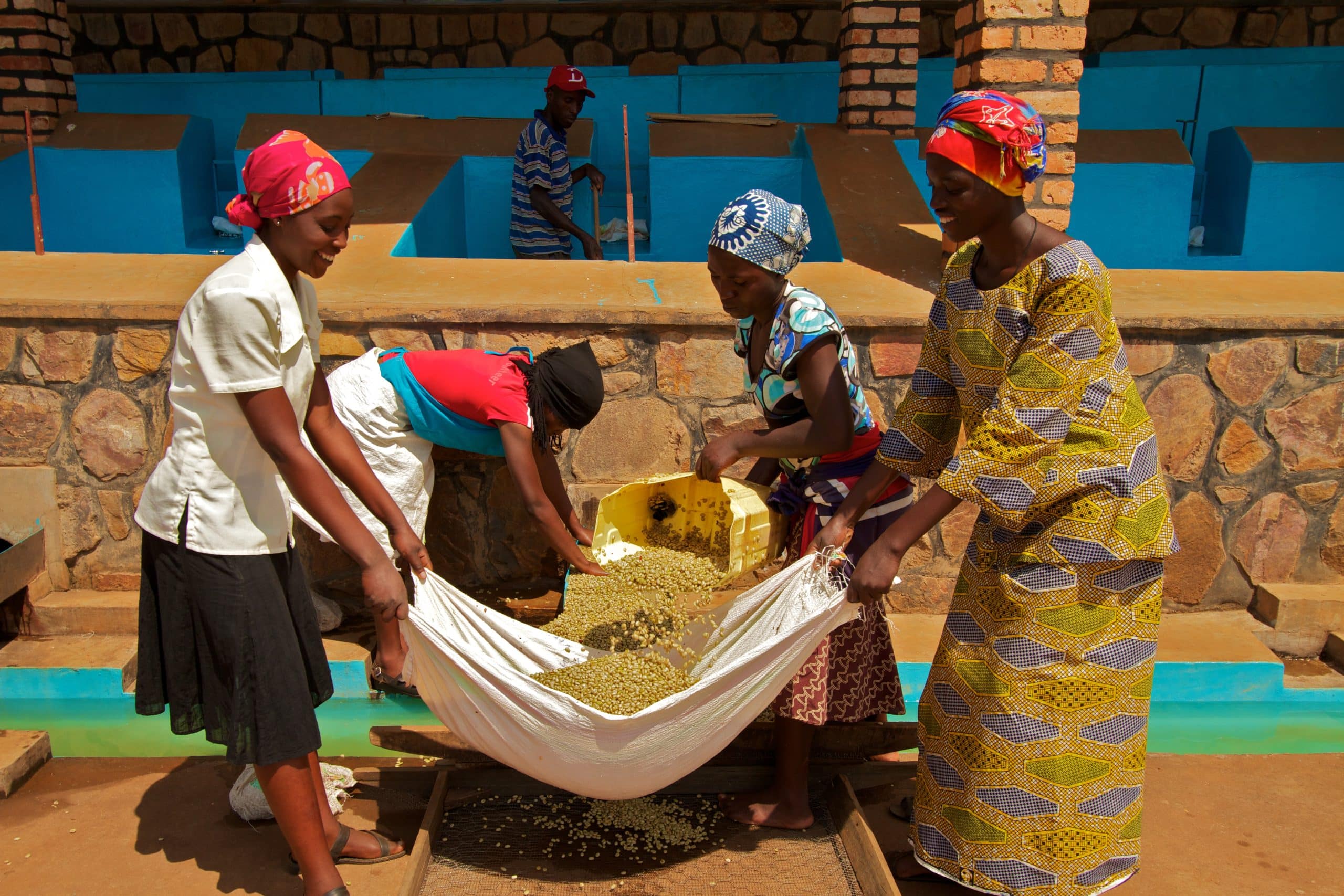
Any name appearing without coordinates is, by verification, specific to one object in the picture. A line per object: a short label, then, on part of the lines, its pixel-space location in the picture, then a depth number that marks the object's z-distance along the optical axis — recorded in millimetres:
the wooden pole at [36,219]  3895
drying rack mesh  2219
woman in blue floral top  2275
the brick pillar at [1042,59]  3904
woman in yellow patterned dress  1839
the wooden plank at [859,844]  2117
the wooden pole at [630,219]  4070
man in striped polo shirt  5027
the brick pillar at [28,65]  5660
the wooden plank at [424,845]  2115
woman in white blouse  1866
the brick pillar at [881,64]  5324
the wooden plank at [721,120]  6039
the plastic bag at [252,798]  2475
